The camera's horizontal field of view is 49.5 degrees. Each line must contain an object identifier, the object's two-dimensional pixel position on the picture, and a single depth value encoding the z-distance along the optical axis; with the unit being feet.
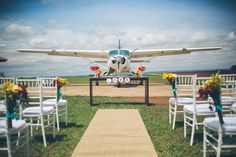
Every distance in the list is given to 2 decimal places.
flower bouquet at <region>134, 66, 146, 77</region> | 50.51
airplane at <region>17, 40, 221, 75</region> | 61.36
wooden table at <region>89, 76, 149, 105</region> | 32.01
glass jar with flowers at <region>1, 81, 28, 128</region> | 11.27
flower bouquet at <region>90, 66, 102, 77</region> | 48.42
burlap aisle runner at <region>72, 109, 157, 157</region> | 14.23
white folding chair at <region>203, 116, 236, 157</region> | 10.99
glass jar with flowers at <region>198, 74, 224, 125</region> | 11.19
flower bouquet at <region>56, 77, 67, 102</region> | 19.75
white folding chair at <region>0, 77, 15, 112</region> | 15.90
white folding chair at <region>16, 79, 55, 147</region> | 15.67
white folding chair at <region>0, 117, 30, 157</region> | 11.16
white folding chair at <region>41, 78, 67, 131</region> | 19.53
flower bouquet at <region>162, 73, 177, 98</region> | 19.40
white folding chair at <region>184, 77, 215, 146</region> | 15.14
